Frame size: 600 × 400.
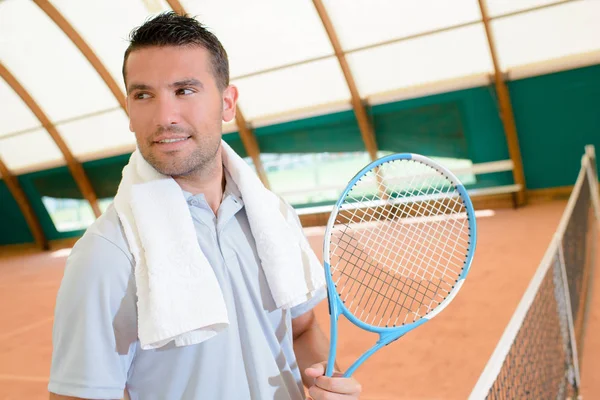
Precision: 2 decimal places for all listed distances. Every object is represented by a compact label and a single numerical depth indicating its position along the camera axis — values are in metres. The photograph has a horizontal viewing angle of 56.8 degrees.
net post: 6.13
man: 1.15
